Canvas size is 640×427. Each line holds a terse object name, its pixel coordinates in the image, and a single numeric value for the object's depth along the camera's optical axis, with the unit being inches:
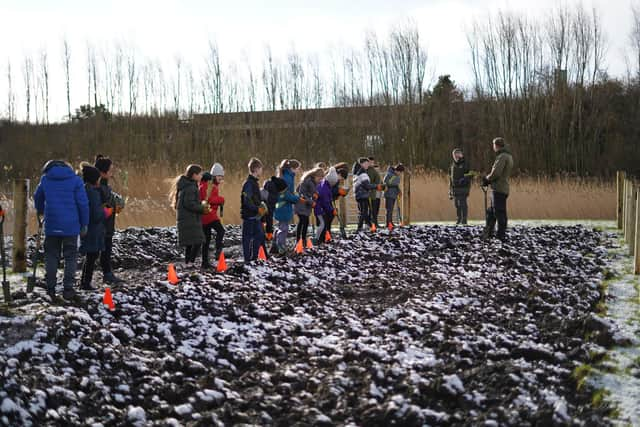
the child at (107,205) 448.5
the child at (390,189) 808.3
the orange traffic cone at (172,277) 430.0
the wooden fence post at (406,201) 864.3
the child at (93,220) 430.9
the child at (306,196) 593.0
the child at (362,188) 763.4
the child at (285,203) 570.3
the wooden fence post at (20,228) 527.5
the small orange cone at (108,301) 367.6
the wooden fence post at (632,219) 553.9
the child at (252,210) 522.3
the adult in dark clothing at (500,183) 622.9
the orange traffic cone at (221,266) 483.8
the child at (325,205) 633.6
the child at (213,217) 530.6
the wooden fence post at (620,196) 798.5
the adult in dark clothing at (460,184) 818.8
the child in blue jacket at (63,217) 396.2
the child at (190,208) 495.8
